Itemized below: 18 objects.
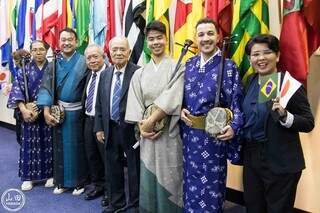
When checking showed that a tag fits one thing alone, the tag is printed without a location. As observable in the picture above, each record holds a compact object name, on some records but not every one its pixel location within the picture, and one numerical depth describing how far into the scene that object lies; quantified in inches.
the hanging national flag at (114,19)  97.9
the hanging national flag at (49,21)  114.6
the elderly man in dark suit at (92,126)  81.6
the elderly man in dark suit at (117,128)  72.7
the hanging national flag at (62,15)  110.5
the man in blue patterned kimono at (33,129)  91.9
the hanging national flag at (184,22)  77.3
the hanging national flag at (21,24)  130.9
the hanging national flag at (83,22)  106.1
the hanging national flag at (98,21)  101.2
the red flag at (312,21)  58.1
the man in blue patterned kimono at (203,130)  57.0
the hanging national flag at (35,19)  120.2
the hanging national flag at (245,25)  64.9
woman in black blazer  49.6
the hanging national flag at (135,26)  90.8
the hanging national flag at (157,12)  83.6
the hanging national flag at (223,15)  69.2
